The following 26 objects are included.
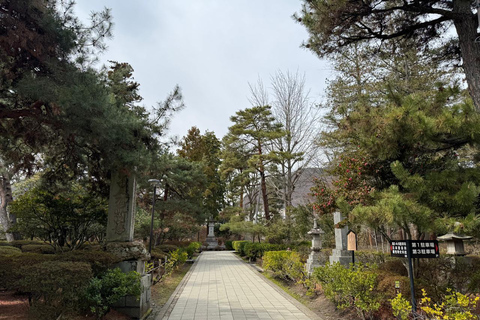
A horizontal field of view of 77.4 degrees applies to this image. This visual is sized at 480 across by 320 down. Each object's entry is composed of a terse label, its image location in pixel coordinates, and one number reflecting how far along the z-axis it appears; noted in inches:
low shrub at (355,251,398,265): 378.3
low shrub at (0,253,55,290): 179.5
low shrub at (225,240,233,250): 1480.6
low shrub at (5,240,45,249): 483.1
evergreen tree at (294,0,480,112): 244.5
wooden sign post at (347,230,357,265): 361.7
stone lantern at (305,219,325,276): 455.5
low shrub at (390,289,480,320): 153.8
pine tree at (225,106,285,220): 790.5
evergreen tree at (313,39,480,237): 189.6
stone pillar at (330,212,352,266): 417.7
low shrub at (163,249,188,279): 468.5
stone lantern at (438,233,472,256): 244.2
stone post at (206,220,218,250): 1482.5
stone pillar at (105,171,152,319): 245.1
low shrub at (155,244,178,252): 649.7
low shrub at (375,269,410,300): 208.4
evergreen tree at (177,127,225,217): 1131.3
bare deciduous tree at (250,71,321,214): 741.3
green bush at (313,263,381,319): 214.5
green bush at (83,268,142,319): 203.3
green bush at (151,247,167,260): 467.8
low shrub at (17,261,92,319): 174.6
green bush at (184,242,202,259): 790.8
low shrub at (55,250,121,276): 213.5
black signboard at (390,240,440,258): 196.4
